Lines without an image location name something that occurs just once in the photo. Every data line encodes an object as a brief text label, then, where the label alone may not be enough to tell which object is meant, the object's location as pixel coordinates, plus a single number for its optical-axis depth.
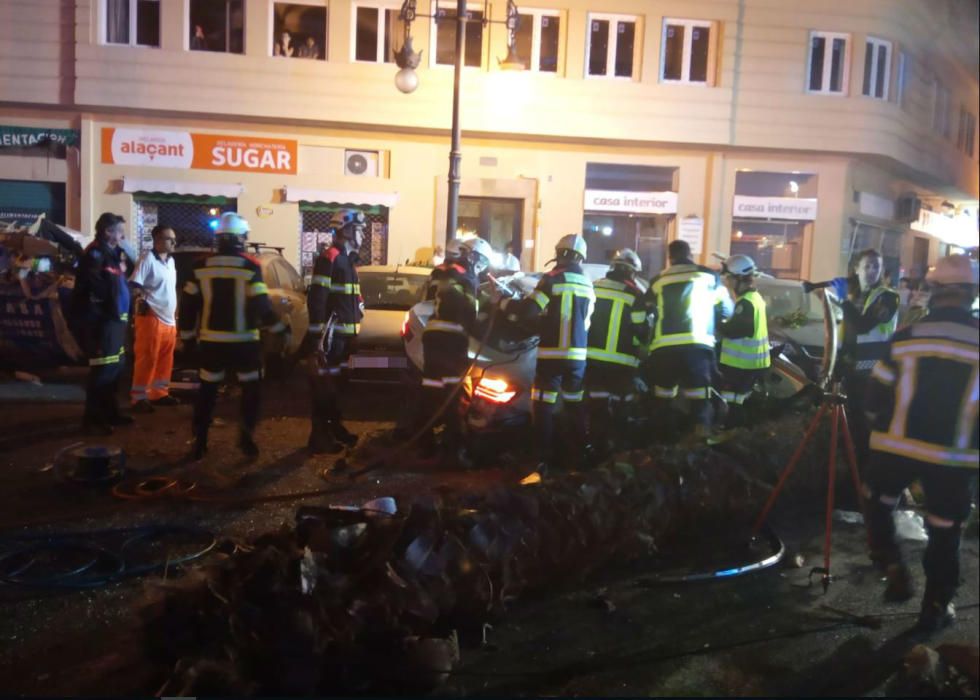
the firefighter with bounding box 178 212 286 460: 5.93
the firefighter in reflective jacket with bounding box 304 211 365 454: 6.70
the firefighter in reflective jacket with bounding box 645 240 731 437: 6.06
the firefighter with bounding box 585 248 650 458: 6.16
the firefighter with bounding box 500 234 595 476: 5.92
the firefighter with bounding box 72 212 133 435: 6.76
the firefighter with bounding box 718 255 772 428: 6.31
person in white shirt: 7.77
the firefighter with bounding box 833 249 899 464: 5.56
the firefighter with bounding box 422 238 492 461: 6.12
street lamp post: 10.83
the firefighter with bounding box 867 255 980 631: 3.30
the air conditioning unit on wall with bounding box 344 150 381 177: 16.05
